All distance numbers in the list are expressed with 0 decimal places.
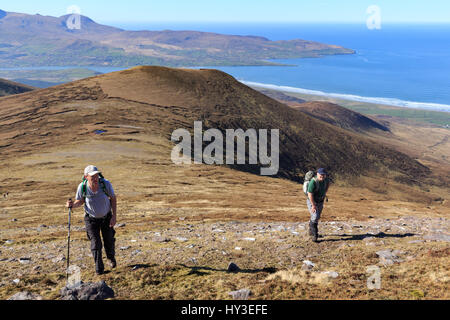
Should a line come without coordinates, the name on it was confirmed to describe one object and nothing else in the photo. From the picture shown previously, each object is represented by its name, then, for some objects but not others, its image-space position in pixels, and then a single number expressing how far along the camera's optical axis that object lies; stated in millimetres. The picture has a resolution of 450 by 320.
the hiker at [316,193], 9828
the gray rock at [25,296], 6438
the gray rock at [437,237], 10998
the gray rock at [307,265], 8357
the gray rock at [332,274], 7670
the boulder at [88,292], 6355
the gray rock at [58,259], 8828
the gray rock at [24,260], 8781
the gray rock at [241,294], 6621
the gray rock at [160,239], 10906
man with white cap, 7188
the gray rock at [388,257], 8570
